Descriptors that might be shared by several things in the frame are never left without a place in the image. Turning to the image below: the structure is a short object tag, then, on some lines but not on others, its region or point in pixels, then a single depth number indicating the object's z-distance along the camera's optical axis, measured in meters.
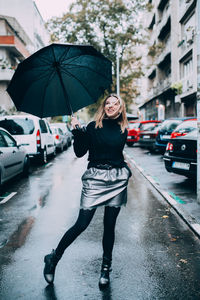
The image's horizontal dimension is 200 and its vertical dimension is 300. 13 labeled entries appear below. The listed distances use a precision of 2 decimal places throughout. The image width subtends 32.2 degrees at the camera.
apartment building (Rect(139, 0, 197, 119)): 26.23
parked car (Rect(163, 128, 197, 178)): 7.61
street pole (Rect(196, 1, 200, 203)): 6.13
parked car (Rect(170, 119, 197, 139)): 9.91
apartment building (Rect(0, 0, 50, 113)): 34.88
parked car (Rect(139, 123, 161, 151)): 18.34
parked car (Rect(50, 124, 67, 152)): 19.61
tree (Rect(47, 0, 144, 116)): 33.25
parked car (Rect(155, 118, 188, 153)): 15.57
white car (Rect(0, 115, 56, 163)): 12.62
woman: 3.12
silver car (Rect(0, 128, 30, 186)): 8.10
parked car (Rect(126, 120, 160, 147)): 23.62
